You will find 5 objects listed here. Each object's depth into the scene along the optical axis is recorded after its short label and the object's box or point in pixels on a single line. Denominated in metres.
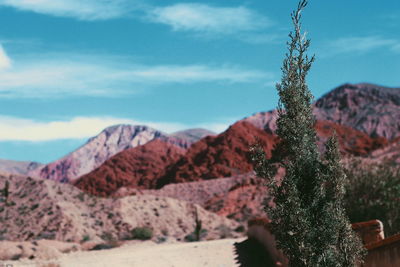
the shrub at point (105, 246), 41.86
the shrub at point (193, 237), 48.90
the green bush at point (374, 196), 27.52
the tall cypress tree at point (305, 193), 11.91
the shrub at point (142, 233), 49.51
